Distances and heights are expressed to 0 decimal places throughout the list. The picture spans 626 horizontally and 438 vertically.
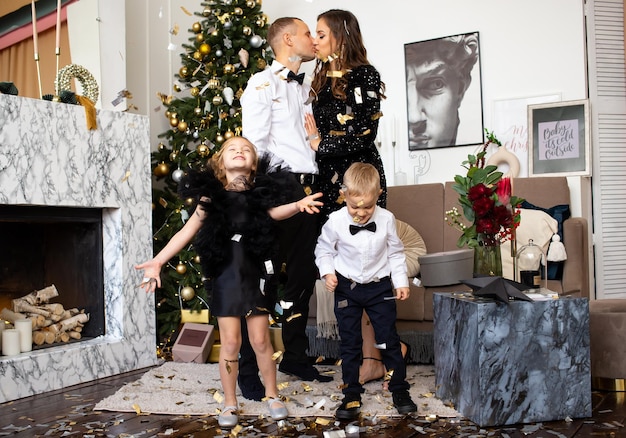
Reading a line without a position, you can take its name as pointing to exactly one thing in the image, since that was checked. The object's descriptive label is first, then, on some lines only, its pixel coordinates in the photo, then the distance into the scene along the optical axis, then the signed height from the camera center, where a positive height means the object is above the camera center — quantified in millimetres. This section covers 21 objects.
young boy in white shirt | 2668 -251
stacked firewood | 3471 -530
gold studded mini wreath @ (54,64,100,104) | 3580 +732
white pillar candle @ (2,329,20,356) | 3219 -600
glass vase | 2676 -218
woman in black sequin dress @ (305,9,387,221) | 2992 +465
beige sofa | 3609 -189
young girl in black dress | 2578 -135
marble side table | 2396 -557
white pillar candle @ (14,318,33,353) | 3311 -575
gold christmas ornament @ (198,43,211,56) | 4527 +1094
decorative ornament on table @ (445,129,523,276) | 2629 -29
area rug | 2672 -802
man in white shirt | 3025 +278
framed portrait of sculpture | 4605 +798
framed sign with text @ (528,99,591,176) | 4266 +419
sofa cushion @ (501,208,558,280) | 3672 -144
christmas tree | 4367 +705
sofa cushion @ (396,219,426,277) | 3652 -216
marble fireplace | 3176 +95
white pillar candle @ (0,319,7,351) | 3277 -527
